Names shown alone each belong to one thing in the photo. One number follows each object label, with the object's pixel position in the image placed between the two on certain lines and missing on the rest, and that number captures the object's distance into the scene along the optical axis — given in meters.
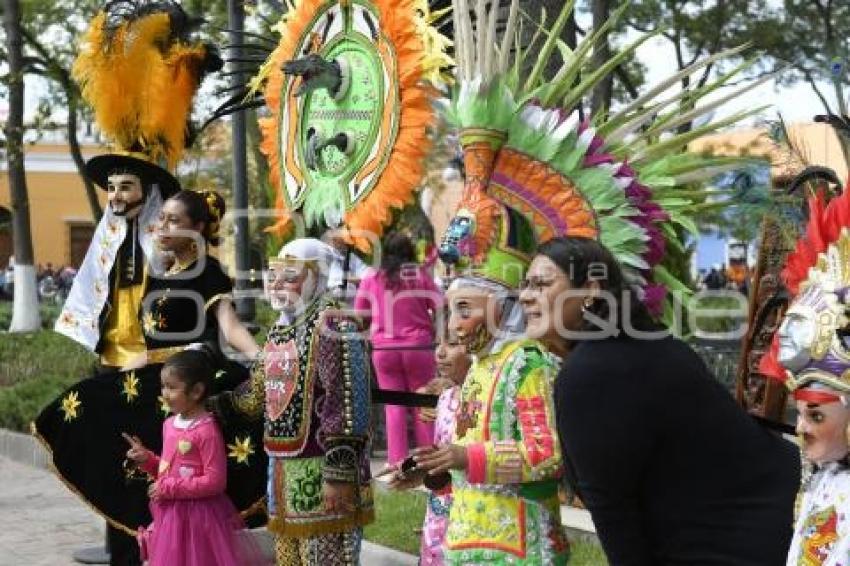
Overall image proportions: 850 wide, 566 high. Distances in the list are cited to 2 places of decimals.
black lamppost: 9.86
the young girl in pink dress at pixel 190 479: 5.31
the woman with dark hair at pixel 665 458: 2.86
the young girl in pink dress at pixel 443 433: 4.16
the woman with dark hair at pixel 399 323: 8.27
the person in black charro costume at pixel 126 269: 5.93
